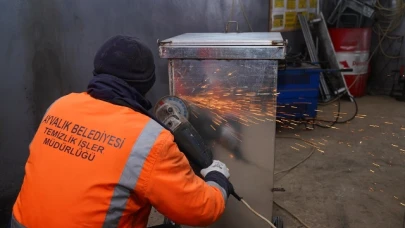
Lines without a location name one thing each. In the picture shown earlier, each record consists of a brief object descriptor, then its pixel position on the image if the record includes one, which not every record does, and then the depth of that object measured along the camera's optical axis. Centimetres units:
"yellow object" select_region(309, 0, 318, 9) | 555
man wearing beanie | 105
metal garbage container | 168
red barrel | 549
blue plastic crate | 400
